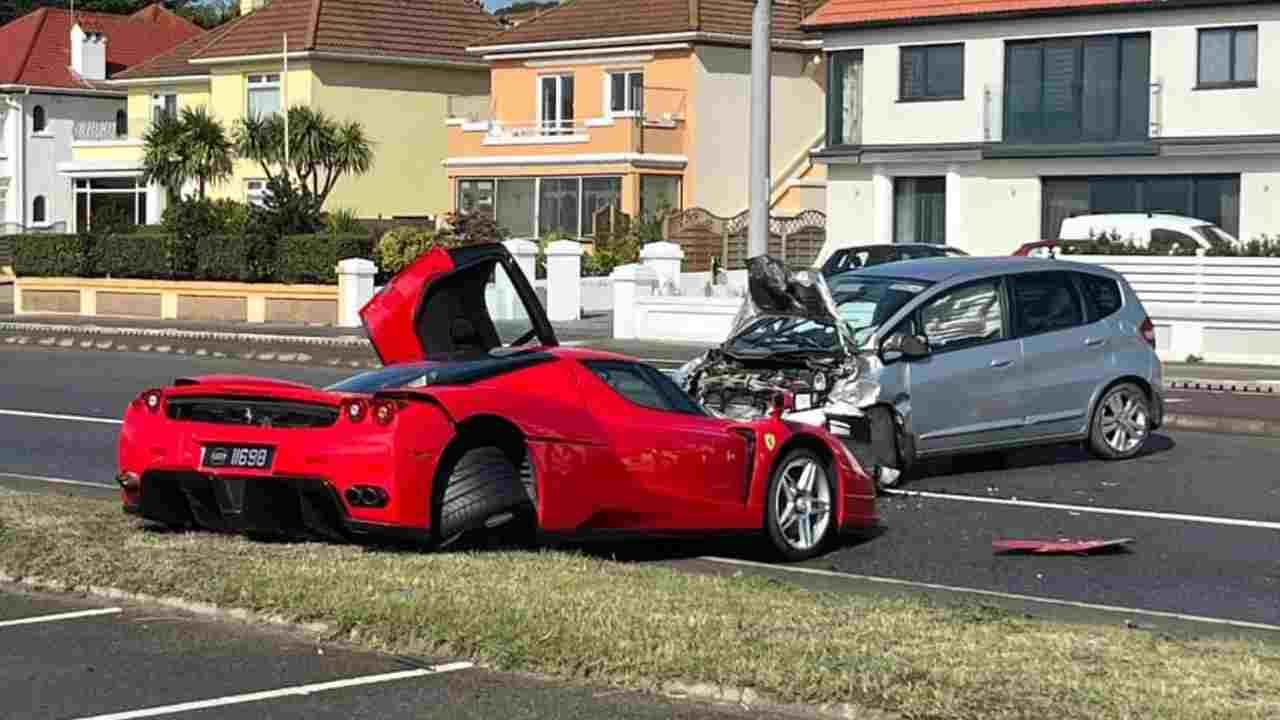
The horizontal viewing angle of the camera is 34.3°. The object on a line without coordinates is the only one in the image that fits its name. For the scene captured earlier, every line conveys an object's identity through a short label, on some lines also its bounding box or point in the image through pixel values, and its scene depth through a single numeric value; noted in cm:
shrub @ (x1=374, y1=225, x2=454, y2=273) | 4009
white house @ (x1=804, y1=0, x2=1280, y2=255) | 3866
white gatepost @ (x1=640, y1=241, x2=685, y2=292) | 3741
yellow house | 5812
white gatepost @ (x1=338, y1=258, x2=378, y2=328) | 3953
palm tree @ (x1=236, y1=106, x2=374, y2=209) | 5219
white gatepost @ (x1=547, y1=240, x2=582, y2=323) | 3956
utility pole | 2667
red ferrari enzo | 1071
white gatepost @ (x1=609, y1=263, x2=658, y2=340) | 3488
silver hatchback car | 1529
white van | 3453
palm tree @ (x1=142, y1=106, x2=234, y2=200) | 5431
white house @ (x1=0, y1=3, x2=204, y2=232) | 6981
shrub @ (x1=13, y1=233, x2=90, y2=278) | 4619
